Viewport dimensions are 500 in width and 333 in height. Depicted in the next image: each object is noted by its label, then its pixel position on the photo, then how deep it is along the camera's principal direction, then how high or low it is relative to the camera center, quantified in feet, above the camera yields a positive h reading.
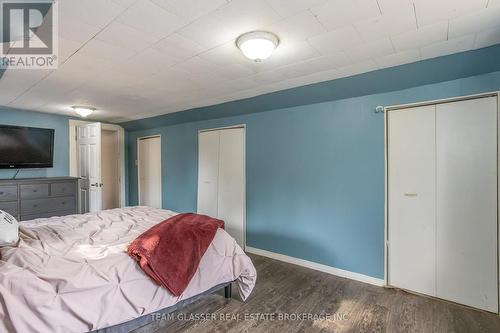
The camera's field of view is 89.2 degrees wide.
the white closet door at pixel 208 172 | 14.33 -0.33
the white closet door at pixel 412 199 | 8.35 -1.15
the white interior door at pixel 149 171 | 17.62 -0.31
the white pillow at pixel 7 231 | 5.86 -1.52
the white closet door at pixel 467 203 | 7.47 -1.15
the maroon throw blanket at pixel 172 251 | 5.77 -2.04
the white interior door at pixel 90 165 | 14.79 +0.11
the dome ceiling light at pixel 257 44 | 6.14 +3.04
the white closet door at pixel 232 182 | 13.19 -0.82
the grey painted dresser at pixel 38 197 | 12.32 -1.55
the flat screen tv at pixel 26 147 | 12.91 +1.08
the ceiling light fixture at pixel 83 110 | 13.26 +3.03
